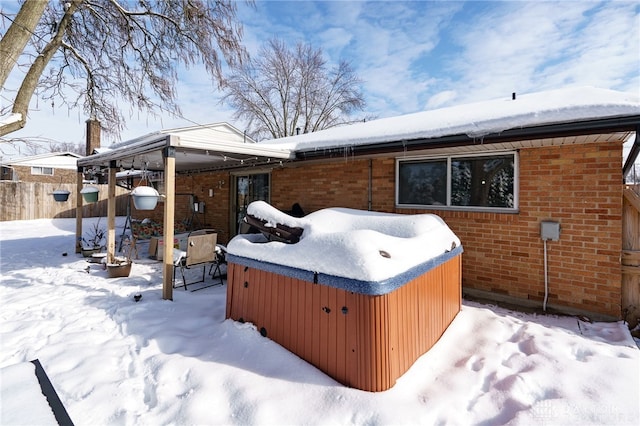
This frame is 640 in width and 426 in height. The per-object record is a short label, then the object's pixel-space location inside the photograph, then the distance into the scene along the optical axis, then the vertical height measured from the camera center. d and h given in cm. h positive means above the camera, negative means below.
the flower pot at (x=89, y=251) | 788 -100
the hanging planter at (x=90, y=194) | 693 +44
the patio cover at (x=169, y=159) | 455 +111
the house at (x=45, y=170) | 2364 +350
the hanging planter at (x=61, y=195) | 725 +43
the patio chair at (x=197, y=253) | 533 -74
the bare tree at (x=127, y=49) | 549 +321
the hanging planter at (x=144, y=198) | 500 +25
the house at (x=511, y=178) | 390 +59
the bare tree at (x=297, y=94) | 2336 +949
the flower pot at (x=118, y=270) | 588 -111
